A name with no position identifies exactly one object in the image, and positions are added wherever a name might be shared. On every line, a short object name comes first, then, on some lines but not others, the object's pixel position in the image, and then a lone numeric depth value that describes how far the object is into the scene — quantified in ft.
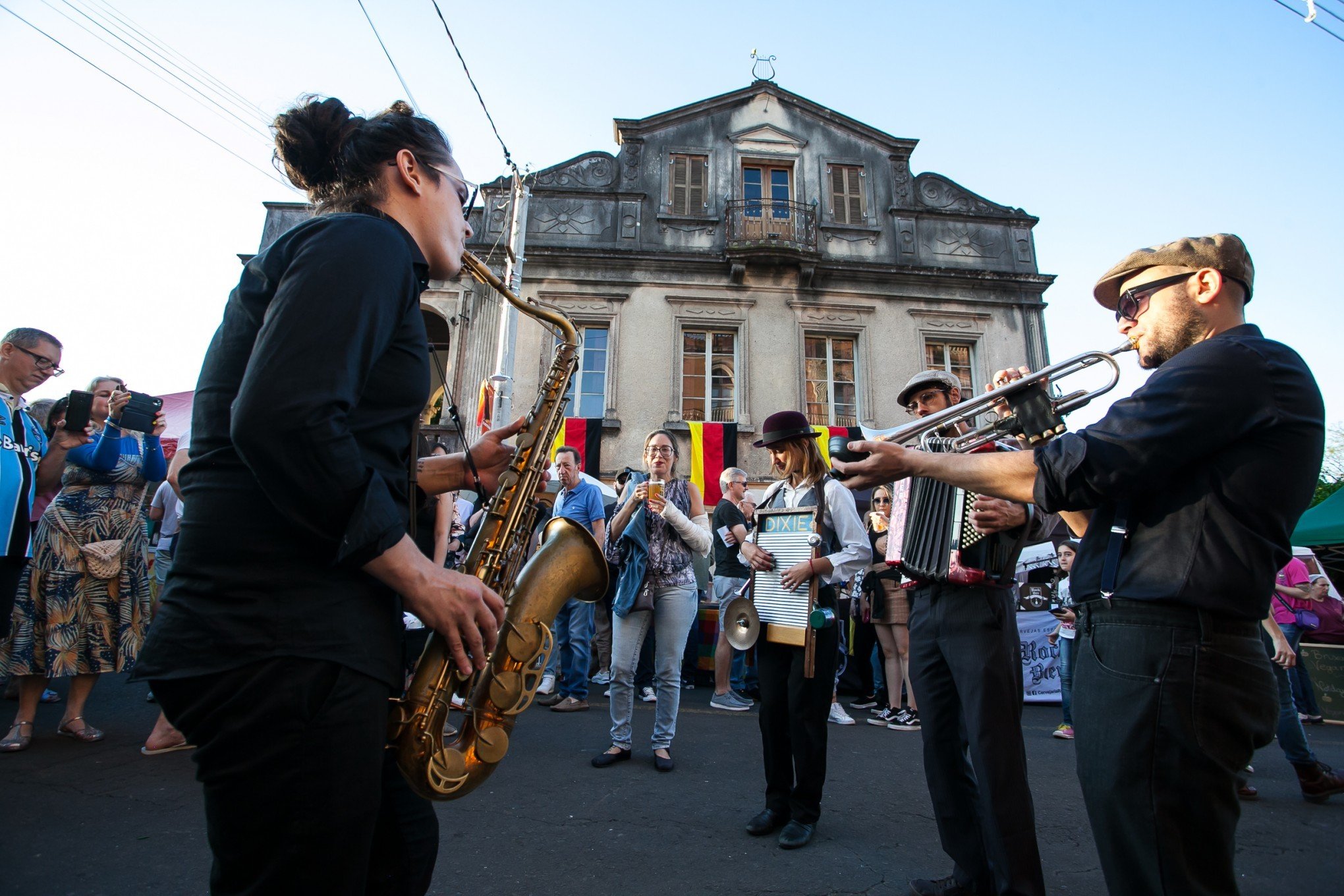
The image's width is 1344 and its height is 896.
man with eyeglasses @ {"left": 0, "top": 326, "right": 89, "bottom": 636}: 13.78
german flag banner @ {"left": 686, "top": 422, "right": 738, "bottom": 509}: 47.09
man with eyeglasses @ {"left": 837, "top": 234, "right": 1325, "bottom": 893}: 6.03
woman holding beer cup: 16.66
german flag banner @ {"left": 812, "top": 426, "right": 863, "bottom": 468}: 44.00
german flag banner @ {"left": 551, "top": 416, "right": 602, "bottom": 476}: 47.57
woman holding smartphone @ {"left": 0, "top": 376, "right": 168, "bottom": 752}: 15.47
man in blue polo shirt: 22.07
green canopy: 37.91
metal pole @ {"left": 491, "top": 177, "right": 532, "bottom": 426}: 37.37
